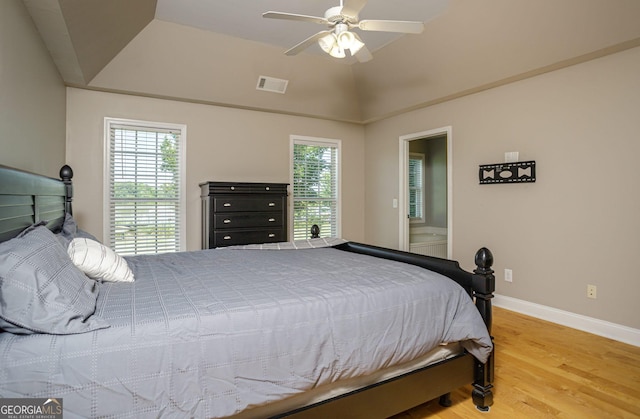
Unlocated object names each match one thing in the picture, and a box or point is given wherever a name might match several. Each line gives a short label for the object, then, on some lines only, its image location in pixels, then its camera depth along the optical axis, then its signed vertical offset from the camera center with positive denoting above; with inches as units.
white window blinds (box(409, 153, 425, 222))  237.1 +19.4
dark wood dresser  159.6 -0.1
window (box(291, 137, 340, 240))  208.7 +16.6
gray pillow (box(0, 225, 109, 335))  41.8 -10.7
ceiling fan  93.8 +53.3
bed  41.9 -17.5
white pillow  68.2 -9.9
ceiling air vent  175.5 +65.7
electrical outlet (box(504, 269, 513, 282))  148.3 -26.4
